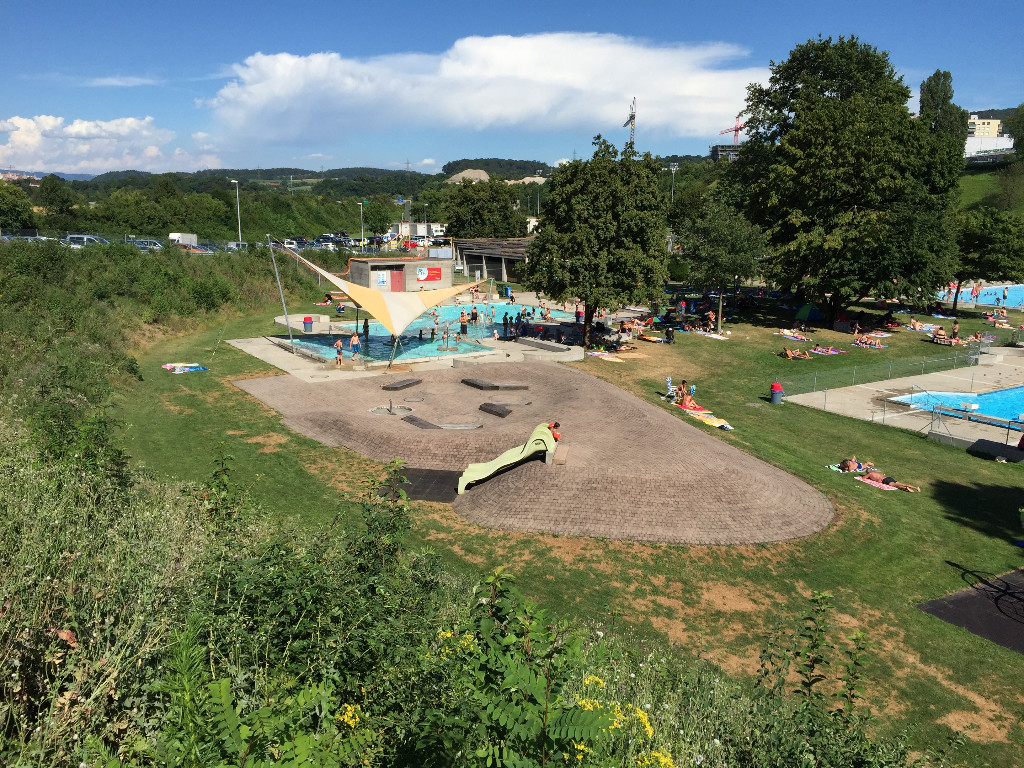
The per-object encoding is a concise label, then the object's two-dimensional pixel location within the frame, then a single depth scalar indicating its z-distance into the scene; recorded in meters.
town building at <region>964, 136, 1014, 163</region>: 176.38
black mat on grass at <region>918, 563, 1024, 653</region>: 12.48
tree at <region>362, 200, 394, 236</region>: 110.03
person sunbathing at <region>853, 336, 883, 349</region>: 39.53
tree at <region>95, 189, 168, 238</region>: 72.75
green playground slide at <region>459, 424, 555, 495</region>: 17.58
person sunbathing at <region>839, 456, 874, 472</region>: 20.41
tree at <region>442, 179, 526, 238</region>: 89.06
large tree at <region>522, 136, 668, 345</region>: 33.28
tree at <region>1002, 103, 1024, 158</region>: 113.69
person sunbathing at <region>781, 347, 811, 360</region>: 36.31
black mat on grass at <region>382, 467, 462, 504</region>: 17.17
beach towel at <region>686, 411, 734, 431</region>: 23.47
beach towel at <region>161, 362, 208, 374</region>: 28.47
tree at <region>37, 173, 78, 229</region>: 66.69
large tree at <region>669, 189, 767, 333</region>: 40.19
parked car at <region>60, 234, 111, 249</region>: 47.58
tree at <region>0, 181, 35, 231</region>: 63.25
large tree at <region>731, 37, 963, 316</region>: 41.75
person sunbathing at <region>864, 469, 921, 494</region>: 19.23
